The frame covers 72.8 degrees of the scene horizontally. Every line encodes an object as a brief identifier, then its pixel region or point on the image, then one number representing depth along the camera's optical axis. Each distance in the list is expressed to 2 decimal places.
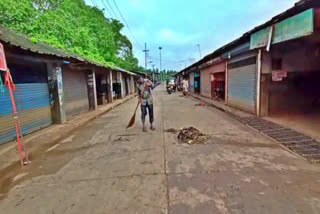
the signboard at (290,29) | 5.23
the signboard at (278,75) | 8.29
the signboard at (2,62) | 4.25
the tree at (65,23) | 12.83
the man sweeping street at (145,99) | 7.30
